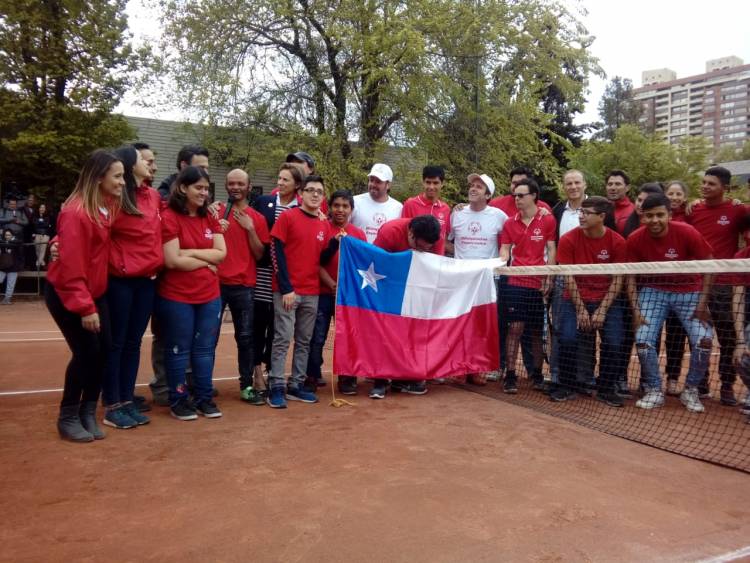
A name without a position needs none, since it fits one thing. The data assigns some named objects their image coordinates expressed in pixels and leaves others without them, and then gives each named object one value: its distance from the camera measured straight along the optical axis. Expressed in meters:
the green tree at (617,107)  59.78
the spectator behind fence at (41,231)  14.45
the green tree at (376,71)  16.97
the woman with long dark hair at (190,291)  4.82
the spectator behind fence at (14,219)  14.06
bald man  5.40
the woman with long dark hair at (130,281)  4.46
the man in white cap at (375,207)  6.59
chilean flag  5.87
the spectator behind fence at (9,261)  13.53
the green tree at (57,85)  15.30
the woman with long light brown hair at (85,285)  4.02
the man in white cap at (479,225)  6.64
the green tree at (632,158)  35.12
